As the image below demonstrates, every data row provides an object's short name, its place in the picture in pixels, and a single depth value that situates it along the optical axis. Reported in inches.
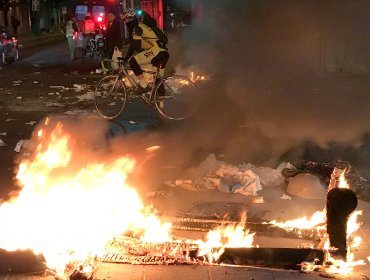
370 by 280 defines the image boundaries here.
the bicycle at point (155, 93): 404.2
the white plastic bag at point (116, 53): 586.2
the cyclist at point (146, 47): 381.1
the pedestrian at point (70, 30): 812.6
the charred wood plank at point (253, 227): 203.8
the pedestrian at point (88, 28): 894.4
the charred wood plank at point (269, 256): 180.7
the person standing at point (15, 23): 1521.9
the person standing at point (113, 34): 626.8
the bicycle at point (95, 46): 869.5
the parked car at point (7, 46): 824.3
